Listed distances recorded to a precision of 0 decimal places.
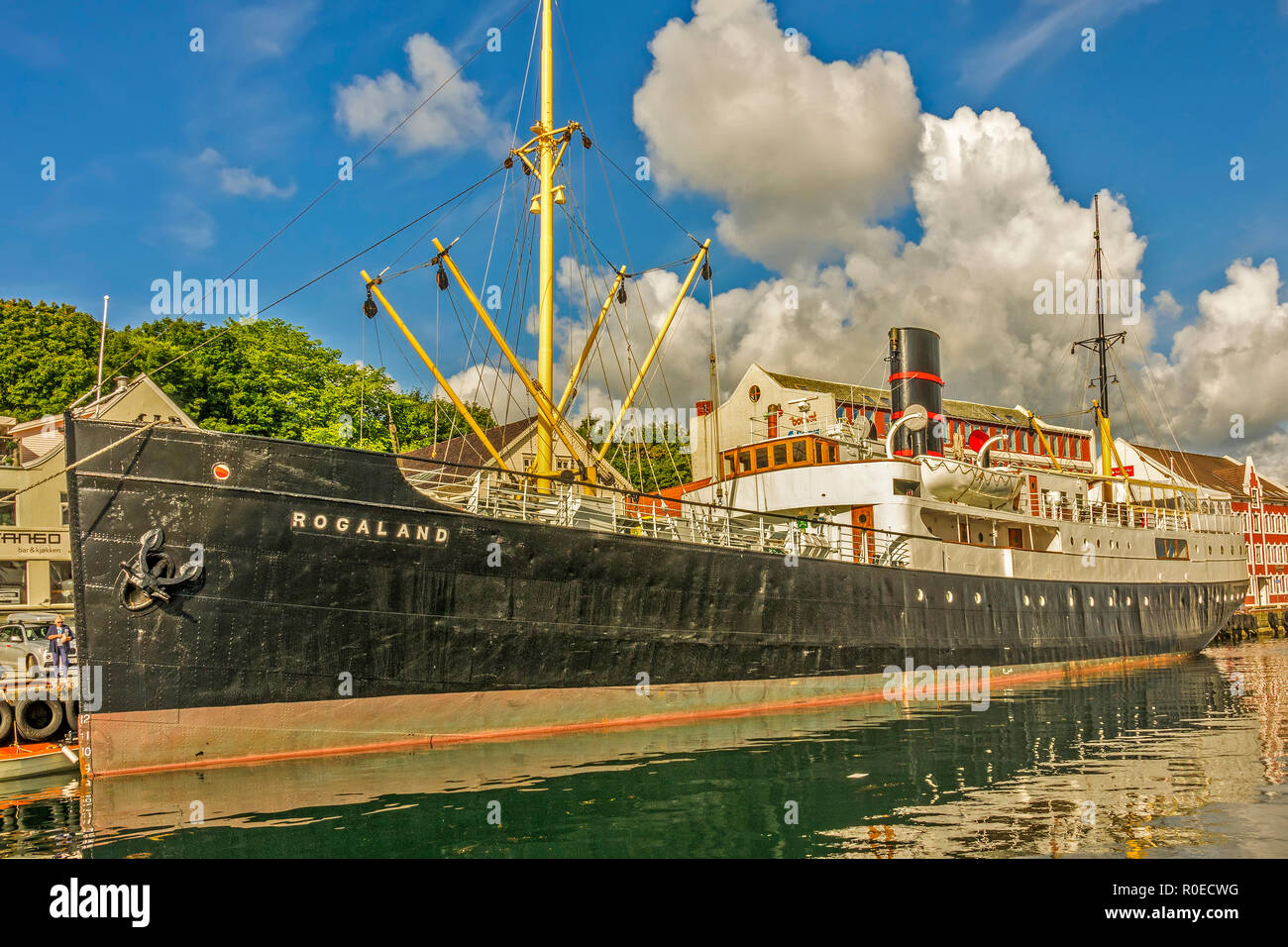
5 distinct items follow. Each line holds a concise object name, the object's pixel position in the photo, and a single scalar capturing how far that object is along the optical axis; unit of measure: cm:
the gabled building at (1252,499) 6150
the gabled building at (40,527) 3105
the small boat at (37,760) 1291
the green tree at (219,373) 3906
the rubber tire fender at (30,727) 1475
